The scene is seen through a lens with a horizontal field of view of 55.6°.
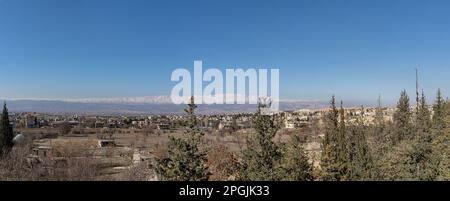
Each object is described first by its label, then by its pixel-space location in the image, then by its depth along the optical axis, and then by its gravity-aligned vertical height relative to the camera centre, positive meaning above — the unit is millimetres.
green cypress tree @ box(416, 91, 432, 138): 29977 -1433
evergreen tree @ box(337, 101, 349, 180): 26475 -3056
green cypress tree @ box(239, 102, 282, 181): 23828 -2526
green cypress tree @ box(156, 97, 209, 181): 19906 -2415
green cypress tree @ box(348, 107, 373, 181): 25984 -3661
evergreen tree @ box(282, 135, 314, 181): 22016 -3066
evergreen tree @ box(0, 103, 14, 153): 46281 -2841
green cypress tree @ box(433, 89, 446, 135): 29830 -741
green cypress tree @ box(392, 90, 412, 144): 47997 -2013
